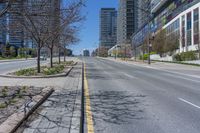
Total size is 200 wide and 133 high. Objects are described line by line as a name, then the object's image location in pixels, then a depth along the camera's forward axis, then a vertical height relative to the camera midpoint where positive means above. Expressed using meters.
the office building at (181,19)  34.87 +11.31
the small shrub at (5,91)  5.34 -1.07
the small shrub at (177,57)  30.85 +0.86
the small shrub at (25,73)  10.27 -0.77
